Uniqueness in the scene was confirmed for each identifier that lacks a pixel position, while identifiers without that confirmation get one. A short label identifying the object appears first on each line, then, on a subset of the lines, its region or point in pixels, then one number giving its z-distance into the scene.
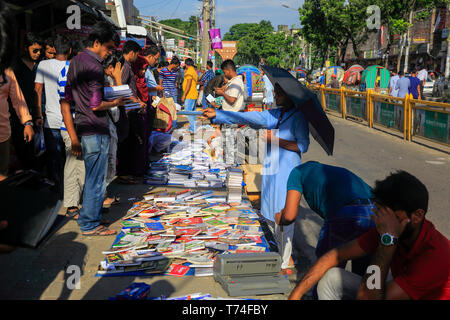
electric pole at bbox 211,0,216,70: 31.62
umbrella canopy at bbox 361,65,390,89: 20.23
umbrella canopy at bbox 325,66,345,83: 29.60
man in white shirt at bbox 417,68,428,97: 23.86
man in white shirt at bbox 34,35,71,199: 5.03
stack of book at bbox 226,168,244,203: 5.83
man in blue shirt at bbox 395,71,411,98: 15.34
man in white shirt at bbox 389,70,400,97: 16.12
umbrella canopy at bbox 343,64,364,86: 25.83
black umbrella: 3.56
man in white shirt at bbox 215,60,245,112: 7.47
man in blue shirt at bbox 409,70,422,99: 15.61
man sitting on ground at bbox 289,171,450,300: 2.09
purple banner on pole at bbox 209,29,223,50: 25.91
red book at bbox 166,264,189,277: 3.81
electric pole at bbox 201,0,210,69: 23.25
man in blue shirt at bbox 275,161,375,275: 2.73
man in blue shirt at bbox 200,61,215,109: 14.53
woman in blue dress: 3.84
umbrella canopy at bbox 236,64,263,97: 16.94
